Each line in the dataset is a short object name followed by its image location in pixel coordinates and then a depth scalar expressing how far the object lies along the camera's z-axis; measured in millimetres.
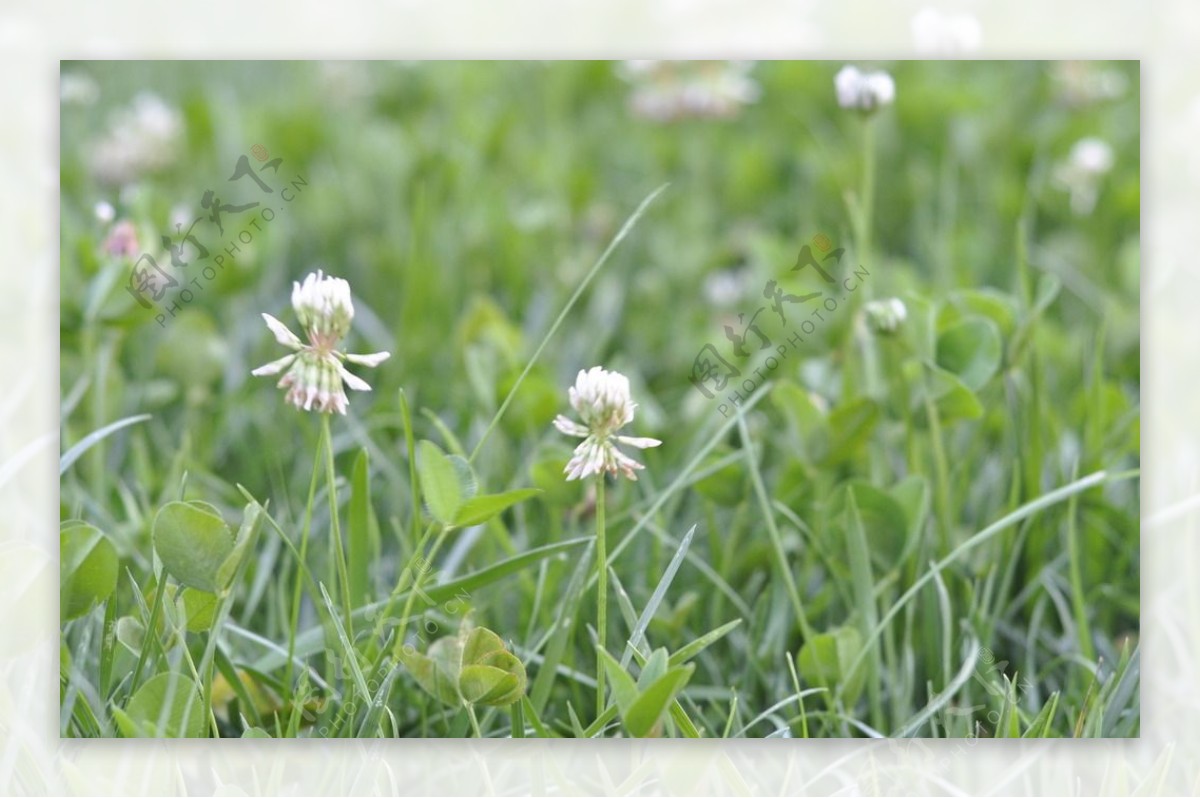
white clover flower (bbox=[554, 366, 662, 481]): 1384
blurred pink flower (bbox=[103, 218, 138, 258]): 1455
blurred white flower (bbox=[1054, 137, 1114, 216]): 1531
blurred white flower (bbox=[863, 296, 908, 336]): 1426
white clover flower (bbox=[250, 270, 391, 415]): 1383
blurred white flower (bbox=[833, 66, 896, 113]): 1435
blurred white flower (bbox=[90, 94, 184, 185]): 1523
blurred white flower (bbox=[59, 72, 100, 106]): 1439
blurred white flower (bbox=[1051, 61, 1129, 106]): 1485
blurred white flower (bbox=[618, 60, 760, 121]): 1544
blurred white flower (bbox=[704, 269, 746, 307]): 1523
